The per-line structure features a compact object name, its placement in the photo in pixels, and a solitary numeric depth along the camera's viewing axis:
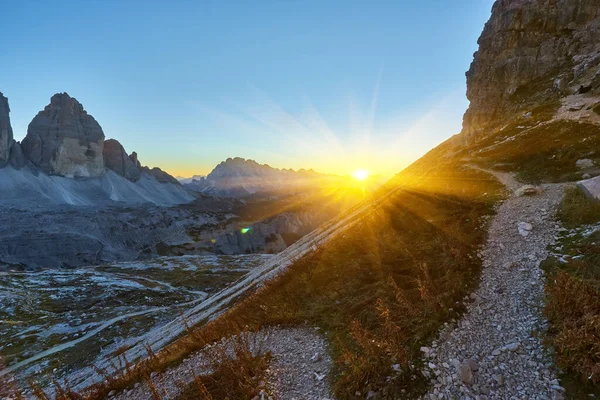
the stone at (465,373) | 8.74
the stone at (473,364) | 9.09
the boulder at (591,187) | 17.55
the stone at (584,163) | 24.33
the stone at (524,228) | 16.44
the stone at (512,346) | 9.43
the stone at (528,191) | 21.69
